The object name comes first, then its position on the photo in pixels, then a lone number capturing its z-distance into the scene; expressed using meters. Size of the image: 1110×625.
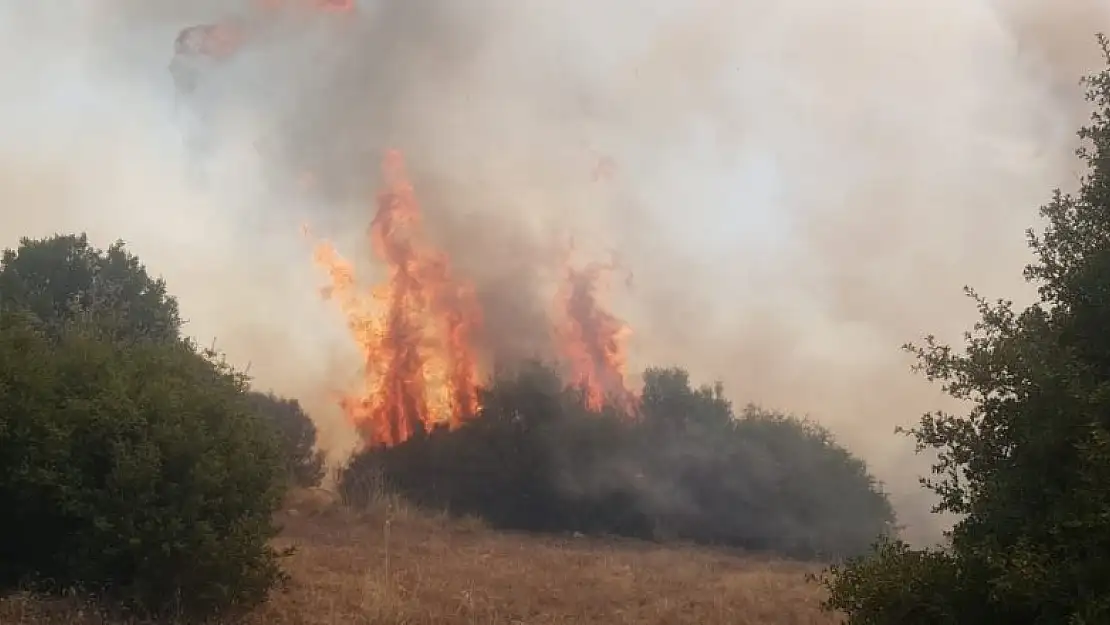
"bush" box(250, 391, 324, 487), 37.66
